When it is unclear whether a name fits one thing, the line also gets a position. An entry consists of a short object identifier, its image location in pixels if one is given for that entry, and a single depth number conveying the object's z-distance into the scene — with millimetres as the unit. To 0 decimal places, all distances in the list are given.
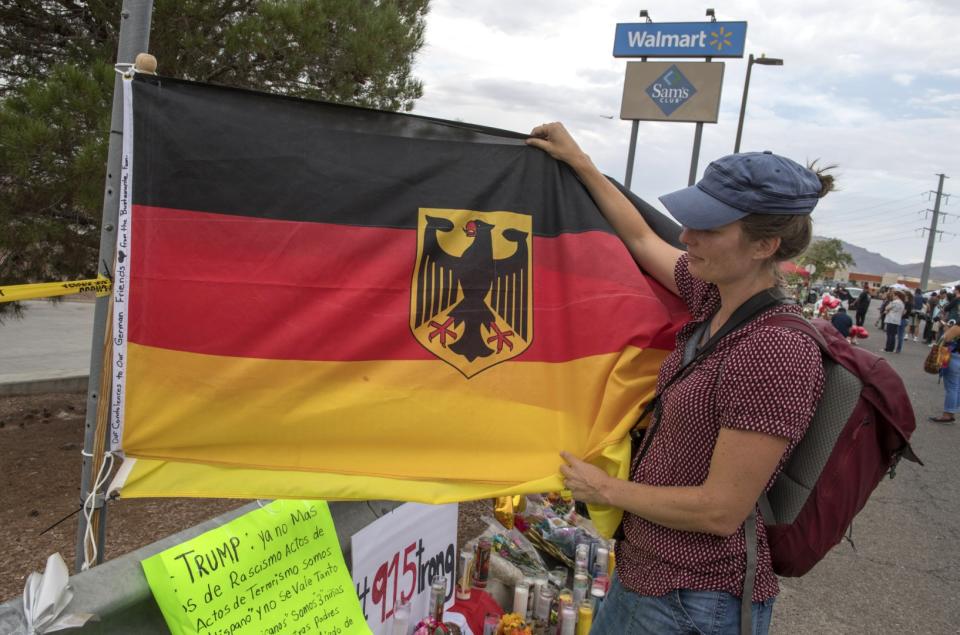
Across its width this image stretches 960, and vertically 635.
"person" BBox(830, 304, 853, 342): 12344
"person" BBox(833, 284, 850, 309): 38688
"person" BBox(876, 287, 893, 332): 22405
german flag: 2000
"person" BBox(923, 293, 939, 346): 25641
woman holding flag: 1659
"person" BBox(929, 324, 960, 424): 10461
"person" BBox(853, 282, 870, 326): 26989
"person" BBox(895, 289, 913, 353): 20438
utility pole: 66062
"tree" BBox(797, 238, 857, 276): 51075
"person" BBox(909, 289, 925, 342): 28506
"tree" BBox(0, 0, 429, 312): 3873
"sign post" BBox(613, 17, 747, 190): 13883
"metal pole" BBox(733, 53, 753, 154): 19462
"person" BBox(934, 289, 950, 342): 18445
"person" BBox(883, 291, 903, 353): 19922
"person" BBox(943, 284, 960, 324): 15432
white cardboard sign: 2852
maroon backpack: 1769
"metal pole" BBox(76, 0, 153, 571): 1922
